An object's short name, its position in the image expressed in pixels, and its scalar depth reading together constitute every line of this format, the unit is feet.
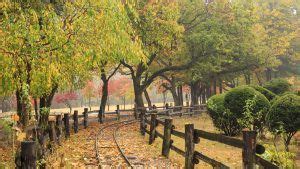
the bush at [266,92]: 62.80
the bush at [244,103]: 53.57
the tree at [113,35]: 41.34
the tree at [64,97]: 201.68
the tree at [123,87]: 228.18
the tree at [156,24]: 95.09
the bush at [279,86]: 72.59
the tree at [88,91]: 195.19
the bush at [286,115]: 42.50
